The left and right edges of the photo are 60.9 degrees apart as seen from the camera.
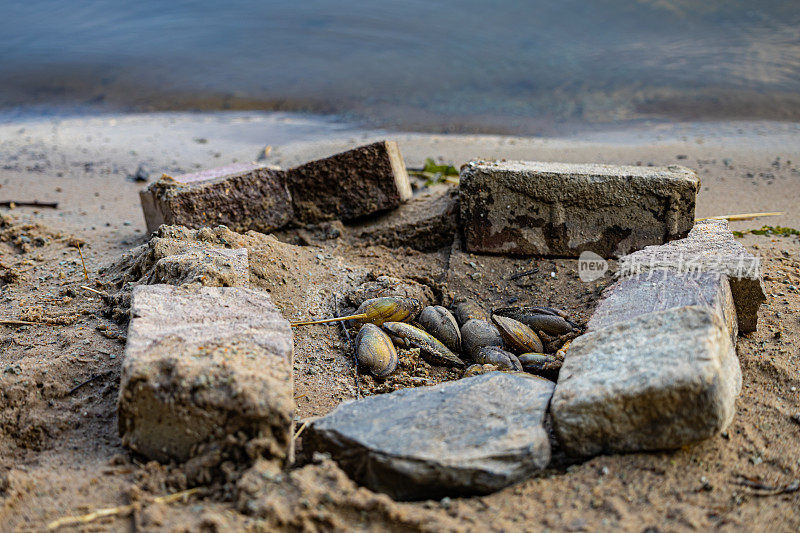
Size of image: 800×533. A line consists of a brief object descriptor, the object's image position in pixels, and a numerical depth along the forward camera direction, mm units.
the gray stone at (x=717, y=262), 2822
